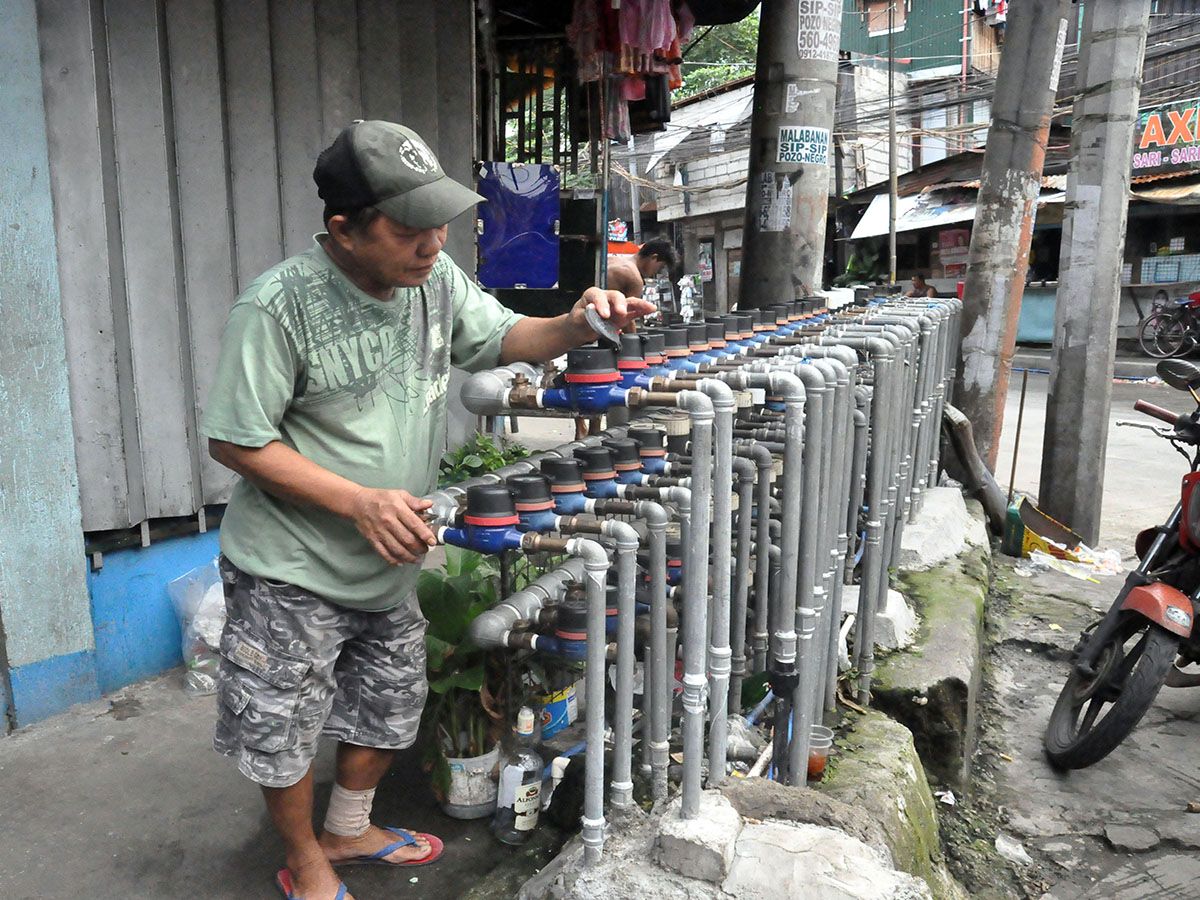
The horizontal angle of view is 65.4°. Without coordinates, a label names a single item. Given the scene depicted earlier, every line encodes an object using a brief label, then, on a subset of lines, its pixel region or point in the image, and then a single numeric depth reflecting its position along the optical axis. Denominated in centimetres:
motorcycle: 362
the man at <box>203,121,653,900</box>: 194
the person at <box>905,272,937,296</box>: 1070
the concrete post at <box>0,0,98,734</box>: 321
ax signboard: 1728
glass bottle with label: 247
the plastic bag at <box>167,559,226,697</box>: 374
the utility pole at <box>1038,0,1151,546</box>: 619
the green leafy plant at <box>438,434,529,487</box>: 518
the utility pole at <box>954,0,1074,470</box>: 640
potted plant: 265
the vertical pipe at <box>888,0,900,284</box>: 1225
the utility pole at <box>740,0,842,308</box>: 491
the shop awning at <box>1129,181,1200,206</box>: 1628
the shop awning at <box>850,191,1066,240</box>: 1952
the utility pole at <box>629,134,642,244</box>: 2828
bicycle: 1672
